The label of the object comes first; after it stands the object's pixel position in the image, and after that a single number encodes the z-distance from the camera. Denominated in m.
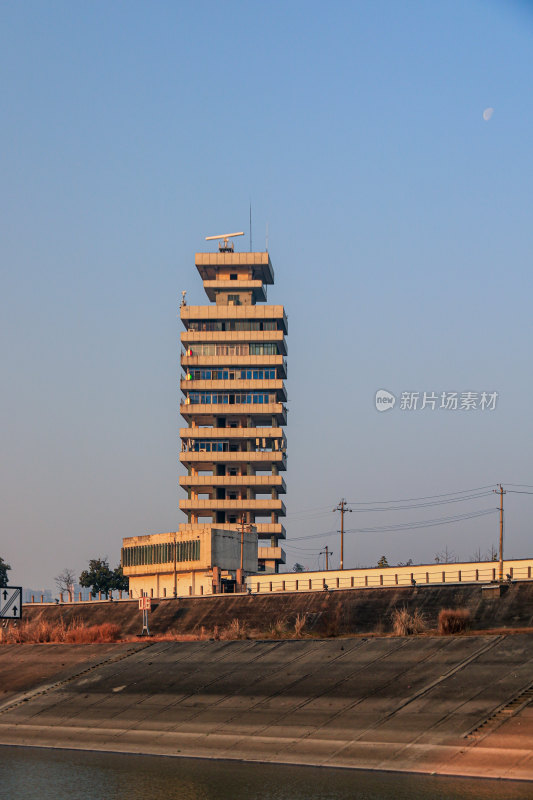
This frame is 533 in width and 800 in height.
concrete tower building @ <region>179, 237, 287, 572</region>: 184.62
